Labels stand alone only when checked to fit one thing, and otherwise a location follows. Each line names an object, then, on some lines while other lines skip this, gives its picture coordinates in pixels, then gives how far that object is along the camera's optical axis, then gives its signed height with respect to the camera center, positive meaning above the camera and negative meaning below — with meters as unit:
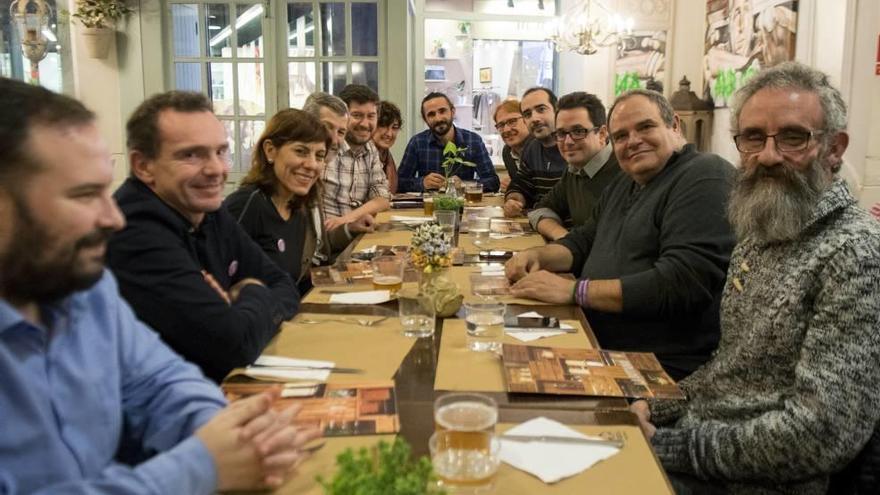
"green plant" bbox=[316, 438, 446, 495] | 0.88 -0.42
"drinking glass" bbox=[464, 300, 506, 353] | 1.86 -0.49
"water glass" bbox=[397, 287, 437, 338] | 1.94 -0.49
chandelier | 5.99 +0.72
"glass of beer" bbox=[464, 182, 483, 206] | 5.13 -0.49
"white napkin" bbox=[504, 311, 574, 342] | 1.94 -0.55
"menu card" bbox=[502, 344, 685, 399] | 1.55 -0.54
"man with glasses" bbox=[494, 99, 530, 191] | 5.69 -0.07
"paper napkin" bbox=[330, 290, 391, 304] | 2.30 -0.54
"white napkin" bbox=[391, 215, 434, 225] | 4.08 -0.54
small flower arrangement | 2.14 -0.37
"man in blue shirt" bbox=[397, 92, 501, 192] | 6.00 -0.24
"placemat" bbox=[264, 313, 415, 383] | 1.71 -0.54
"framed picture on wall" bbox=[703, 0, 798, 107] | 4.41 +0.52
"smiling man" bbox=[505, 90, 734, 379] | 2.31 -0.43
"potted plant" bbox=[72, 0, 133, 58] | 5.92 +0.78
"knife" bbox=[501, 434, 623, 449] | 1.31 -0.55
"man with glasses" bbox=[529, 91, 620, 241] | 3.71 -0.16
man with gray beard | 1.49 -0.42
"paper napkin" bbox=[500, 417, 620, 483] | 1.21 -0.55
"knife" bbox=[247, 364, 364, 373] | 1.68 -0.54
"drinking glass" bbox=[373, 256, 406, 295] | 2.40 -0.48
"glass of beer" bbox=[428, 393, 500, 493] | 1.16 -0.50
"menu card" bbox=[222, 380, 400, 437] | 1.36 -0.54
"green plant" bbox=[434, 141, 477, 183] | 4.18 -0.26
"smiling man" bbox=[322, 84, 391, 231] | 4.51 -0.29
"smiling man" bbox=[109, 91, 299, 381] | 1.66 -0.31
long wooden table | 1.18 -0.55
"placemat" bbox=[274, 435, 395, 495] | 1.15 -0.55
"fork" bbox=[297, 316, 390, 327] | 2.05 -0.54
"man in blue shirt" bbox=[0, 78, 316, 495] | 1.01 -0.33
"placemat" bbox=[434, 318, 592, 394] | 1.60 -0.55
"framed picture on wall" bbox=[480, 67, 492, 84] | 7.68 +0.45
